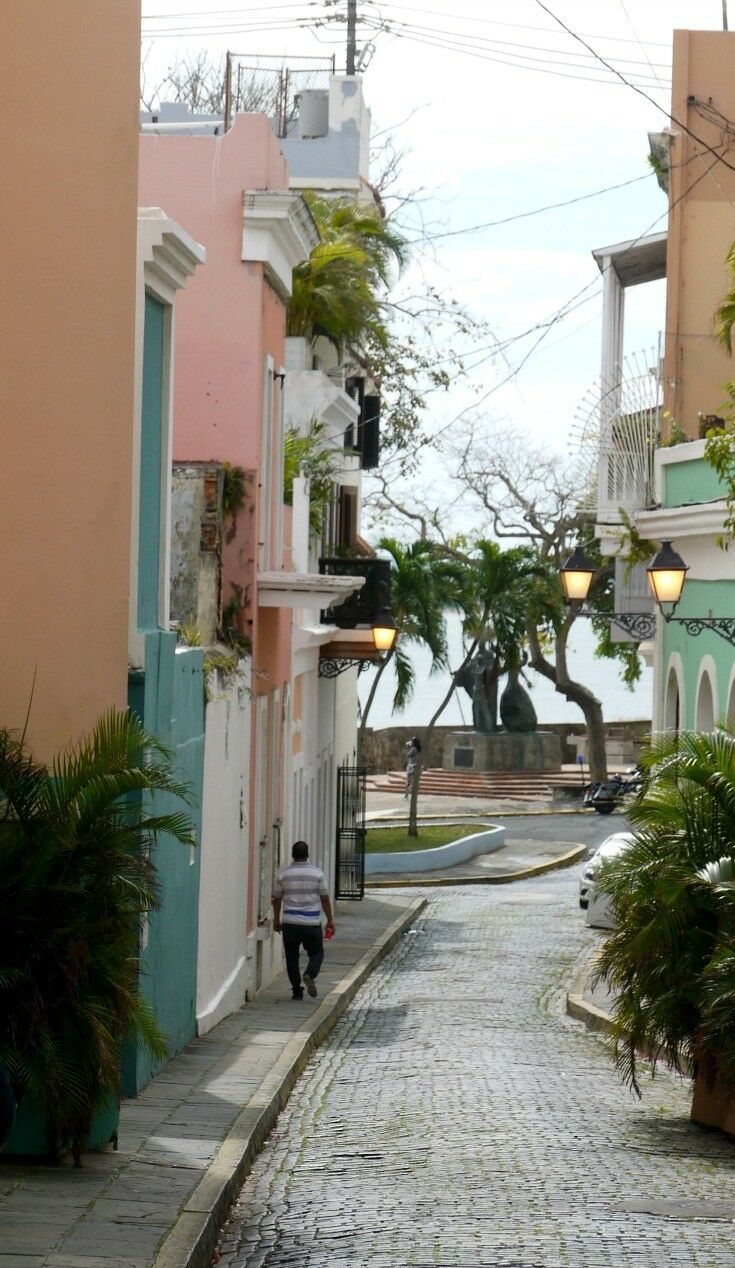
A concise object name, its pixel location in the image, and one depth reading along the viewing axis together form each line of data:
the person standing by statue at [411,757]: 45.39
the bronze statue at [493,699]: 55.69
